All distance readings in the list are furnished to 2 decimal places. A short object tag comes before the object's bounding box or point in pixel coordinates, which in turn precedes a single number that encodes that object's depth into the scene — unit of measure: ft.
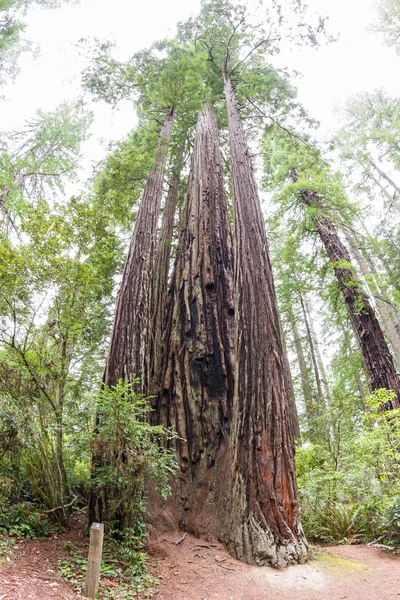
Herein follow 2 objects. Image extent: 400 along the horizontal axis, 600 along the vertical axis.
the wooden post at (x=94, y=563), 7.30
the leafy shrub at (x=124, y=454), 9.61
